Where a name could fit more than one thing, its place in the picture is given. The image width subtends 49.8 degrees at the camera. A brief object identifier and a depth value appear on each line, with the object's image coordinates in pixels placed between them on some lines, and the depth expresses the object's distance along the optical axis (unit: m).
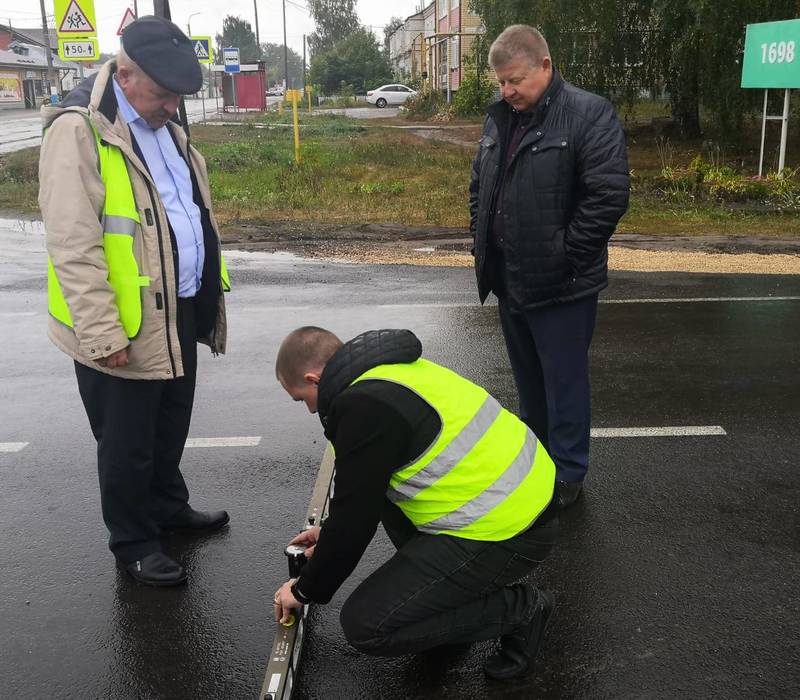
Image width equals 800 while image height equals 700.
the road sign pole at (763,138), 15.73
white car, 56.41
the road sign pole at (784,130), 15.10
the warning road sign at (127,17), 16.05
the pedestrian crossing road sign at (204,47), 20.50
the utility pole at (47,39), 23.92
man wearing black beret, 3.08
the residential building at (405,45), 74.00
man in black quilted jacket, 3.67
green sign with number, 14.67
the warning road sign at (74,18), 14.84
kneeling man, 2.56
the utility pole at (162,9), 13.15
